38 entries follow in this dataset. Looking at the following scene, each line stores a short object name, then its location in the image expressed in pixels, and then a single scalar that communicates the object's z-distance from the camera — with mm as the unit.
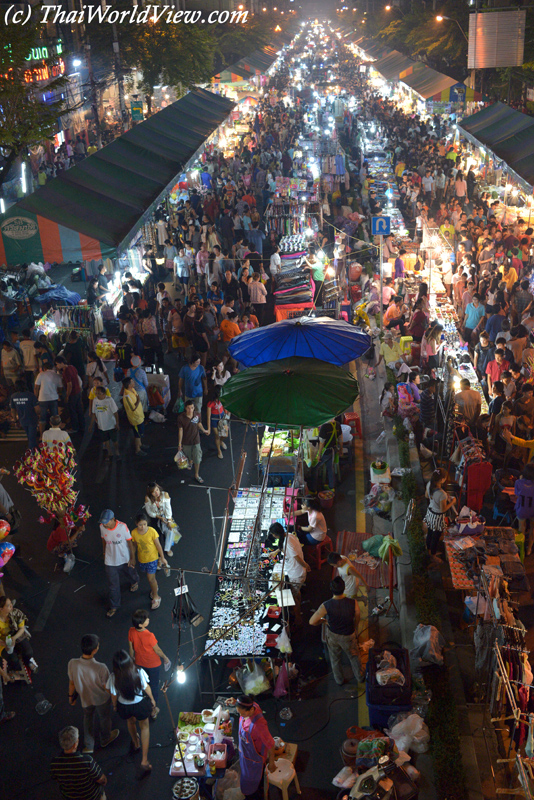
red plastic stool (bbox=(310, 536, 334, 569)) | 8344
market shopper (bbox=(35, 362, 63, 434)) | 10844
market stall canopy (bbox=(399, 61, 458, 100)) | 33094
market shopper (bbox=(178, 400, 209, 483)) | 9656
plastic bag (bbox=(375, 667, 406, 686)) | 6066
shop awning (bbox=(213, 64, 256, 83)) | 35906
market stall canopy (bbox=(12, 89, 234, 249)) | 12773
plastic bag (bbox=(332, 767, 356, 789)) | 5574
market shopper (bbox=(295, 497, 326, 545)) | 8188
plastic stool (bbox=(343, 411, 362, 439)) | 11586
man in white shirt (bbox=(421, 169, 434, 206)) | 23500
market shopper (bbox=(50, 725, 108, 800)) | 5004
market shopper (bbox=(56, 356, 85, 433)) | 11398
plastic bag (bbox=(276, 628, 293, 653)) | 6879
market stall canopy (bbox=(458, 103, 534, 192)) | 16406
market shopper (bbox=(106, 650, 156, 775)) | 5754
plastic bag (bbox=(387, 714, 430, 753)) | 5785
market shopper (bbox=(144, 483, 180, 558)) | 8117
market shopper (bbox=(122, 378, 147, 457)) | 10414
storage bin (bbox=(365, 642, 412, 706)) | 6066
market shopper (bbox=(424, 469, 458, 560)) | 7996
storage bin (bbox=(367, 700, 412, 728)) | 6098
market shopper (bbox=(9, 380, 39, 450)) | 10453
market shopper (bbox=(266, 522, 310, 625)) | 7430
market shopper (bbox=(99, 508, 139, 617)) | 7457
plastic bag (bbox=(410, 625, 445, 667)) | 6457
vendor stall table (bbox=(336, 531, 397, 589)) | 7925
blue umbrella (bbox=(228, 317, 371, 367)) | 8984
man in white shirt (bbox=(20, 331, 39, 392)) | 11805
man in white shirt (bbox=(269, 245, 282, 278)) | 16797
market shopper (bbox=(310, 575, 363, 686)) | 6574
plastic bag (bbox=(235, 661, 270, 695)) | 6758
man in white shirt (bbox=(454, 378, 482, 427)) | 9758
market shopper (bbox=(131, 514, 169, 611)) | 7465
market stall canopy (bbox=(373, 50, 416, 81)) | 44134
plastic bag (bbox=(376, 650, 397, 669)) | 6195
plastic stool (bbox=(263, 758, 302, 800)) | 5453
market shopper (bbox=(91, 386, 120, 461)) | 10266
